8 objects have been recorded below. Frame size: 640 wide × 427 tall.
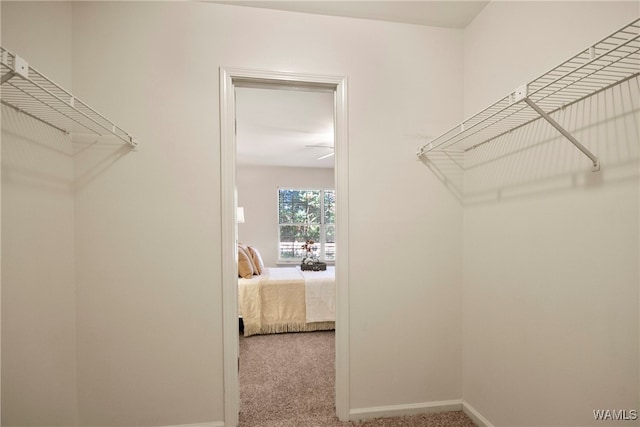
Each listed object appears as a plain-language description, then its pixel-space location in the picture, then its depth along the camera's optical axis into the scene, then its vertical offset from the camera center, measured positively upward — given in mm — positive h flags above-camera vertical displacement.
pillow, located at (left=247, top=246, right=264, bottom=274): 4035 -627
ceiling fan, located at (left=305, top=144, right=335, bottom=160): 4611 +1041
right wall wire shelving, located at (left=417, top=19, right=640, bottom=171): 1066 +492
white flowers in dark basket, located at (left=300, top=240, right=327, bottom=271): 4500 -750
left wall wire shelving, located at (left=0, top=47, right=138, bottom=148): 864 +486
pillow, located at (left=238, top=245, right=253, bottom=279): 3693 -616
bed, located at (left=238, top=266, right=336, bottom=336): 3465 -1027
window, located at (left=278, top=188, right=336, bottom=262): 6586 -149
